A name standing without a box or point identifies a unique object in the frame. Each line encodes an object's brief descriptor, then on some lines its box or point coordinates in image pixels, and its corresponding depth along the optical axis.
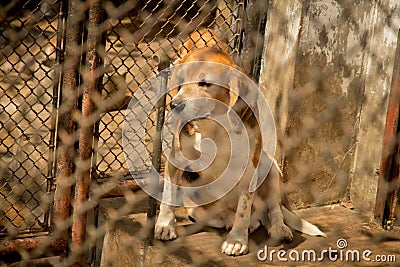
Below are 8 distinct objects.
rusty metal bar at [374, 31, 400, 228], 9.04
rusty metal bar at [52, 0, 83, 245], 7.92
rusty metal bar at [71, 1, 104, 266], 7.93
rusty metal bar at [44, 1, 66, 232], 7.99
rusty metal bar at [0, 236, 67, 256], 8.26
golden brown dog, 8.14
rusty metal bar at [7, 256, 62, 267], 8.52
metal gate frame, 7.93
